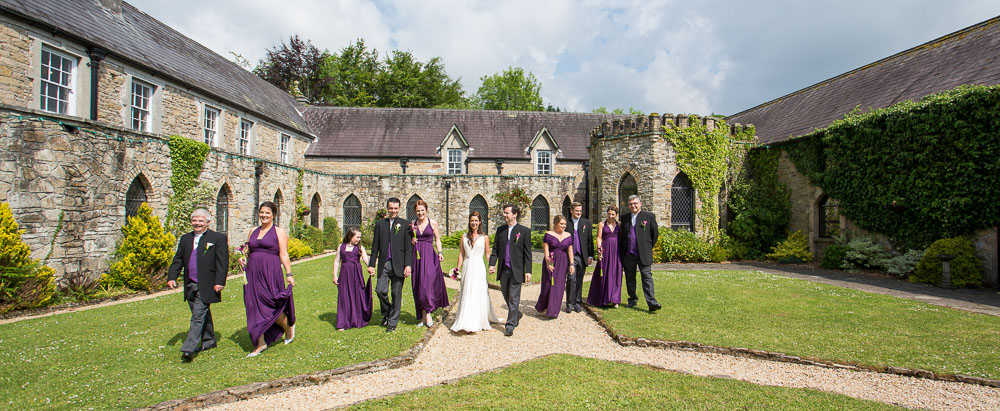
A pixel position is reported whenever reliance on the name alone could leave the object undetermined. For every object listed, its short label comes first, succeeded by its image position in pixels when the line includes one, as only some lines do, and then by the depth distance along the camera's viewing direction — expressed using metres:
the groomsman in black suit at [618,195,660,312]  8.00
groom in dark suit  6.82
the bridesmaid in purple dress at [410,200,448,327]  6.82
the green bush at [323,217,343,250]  21.41
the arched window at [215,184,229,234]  14.69
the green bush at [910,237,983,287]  10.84
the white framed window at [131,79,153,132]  14.13
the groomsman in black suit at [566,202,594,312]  8.10
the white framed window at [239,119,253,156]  19.61
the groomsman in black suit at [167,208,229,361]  5.56
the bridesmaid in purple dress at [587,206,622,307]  8.32
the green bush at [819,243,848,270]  14.20
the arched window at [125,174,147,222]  11.28
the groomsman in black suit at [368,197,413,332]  6.72
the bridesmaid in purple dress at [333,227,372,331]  7.00
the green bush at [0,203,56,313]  8.12
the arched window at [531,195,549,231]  23.39
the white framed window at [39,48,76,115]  11.48
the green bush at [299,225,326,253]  19.48
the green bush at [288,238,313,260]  17.04
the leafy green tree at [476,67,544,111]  47.78
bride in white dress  6.79
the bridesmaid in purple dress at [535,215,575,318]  7.58
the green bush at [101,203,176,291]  10.40
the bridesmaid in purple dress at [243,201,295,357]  5.64
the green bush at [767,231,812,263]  15.89
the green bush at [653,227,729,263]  16.36
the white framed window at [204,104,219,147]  17.44
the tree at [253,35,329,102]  38.84
